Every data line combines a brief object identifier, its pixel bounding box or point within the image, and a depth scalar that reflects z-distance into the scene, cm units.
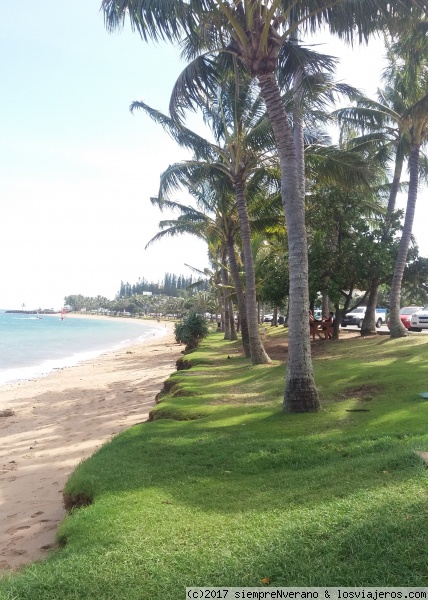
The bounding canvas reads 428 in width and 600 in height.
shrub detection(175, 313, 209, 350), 2609
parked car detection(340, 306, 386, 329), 2738
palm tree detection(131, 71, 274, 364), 1326
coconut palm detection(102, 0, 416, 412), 766
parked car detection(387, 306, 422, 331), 2095
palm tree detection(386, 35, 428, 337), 1430
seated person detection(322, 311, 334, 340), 1798
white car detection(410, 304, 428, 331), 1997
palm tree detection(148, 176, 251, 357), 1548
